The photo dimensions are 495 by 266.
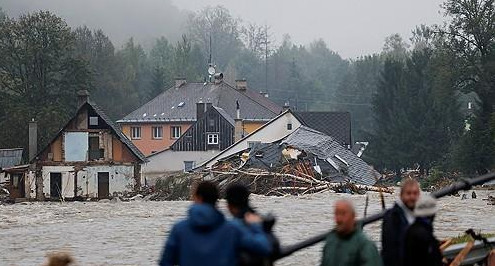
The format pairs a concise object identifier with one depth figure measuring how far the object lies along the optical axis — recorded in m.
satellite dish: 190.62
